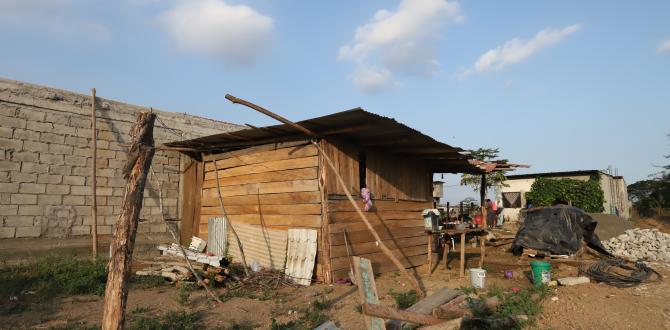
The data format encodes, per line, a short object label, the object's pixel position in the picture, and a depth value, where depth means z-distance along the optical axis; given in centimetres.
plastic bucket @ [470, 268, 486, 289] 699
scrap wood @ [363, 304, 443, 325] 312
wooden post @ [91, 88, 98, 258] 817
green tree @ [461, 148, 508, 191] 2362
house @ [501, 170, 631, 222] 2353
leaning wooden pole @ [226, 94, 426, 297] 509
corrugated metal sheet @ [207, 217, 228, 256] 928
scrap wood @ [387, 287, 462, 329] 415
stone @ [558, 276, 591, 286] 710
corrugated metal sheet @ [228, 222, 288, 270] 802
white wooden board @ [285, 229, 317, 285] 743
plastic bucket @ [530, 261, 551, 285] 708
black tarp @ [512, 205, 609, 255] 1014
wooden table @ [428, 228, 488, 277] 867
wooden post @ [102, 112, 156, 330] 346
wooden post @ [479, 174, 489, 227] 1297
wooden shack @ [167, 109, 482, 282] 750
